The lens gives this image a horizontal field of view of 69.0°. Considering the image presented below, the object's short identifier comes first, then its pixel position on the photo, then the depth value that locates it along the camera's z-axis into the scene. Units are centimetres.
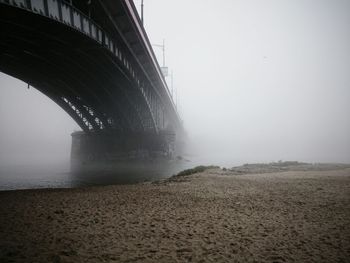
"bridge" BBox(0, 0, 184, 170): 1472
